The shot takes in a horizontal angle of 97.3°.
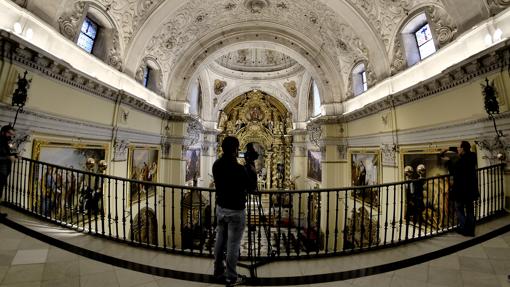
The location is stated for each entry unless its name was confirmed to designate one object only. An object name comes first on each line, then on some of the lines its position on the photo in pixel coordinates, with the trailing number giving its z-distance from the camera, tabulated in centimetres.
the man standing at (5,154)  338
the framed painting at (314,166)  1431
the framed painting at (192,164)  1334
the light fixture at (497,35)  432
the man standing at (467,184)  345
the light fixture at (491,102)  421
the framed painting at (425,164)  548
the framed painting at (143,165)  852
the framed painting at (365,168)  855
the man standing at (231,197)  234
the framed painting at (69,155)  486
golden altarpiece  1981
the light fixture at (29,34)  458
